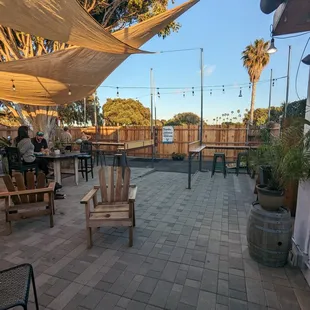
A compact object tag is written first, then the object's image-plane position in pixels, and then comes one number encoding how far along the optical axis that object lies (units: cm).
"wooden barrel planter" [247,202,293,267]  195
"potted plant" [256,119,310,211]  181
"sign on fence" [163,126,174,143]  1070
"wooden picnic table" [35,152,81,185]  469
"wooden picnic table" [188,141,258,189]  496
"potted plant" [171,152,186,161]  1023
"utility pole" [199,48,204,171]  709
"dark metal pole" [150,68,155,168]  905
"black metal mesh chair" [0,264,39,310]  112
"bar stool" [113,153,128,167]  607
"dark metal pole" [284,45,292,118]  665
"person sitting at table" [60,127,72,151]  781
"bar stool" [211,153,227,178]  628
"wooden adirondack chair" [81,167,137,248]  233
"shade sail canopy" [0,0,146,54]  202
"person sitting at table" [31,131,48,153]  539
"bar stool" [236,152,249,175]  645
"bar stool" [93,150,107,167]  814
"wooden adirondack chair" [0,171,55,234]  270
